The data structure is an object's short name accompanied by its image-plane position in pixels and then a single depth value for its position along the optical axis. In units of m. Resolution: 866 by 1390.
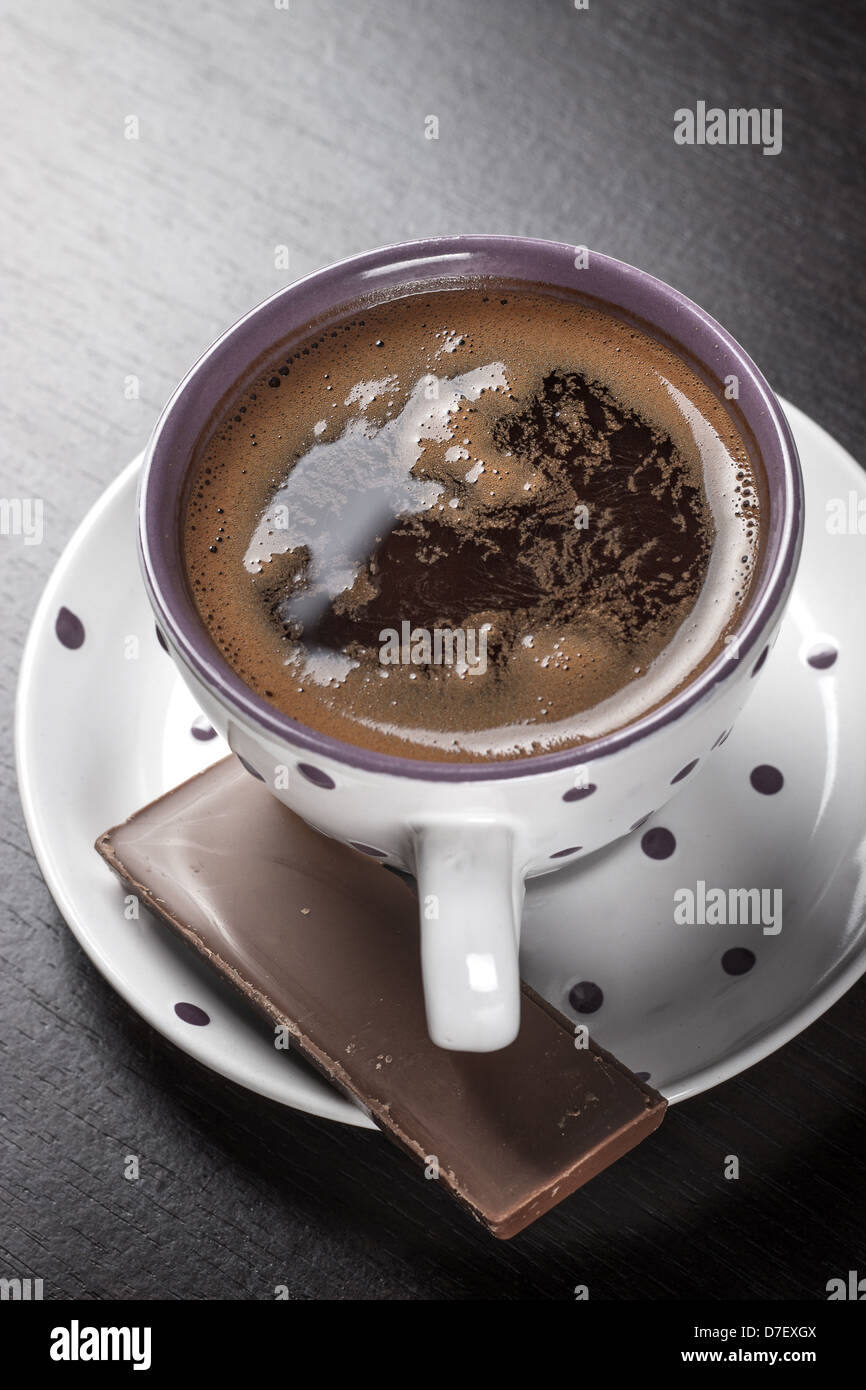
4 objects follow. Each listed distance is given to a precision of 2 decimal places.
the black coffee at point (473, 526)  0.48
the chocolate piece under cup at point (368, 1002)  0.49
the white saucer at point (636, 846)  0.50
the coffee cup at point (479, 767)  0.47
